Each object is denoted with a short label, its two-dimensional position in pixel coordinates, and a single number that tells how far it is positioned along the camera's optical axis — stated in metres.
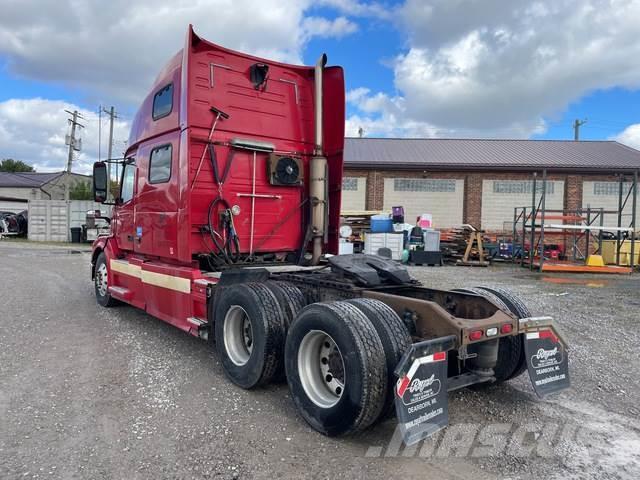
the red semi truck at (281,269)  3.32
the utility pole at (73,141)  39.79
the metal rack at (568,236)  15.96
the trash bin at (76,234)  26.52
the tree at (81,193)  46.46
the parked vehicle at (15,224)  30.11
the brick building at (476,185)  24.42
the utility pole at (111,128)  42.25
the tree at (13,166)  78.19
